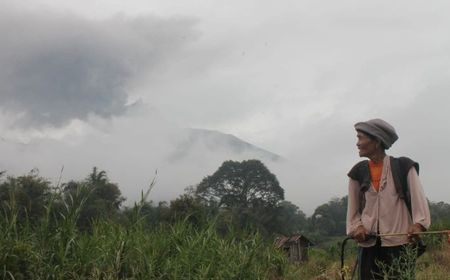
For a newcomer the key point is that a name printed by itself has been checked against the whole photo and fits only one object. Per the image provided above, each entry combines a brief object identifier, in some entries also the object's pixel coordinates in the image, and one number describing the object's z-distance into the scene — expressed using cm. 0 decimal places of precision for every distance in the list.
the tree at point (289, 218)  3997
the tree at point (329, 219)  4848
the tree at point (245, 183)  4852
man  332
